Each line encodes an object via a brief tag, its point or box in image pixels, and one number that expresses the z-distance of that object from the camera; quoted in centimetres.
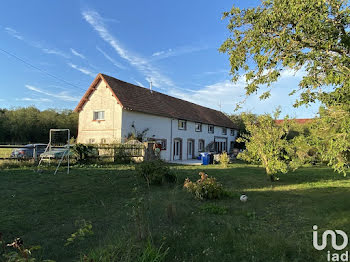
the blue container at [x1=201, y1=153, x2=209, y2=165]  2111
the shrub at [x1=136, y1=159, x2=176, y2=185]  971
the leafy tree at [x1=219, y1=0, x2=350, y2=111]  421
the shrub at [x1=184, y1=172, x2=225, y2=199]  765
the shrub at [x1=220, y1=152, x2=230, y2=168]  1823
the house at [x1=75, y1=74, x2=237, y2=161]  2064
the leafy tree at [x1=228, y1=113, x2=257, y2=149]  4019
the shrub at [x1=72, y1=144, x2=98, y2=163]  1631
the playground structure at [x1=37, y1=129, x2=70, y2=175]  1184
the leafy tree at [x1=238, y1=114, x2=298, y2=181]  1111
